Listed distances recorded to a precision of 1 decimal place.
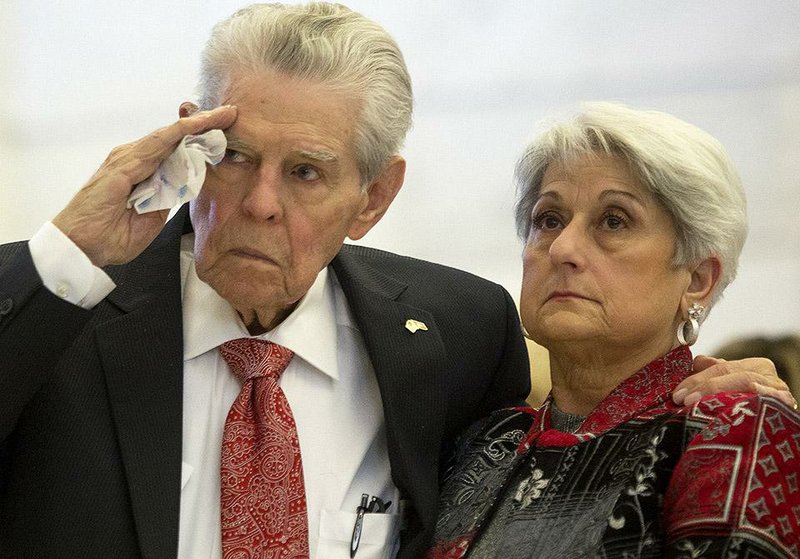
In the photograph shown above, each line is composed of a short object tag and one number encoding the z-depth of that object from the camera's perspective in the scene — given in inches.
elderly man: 173.3
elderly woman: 178.1
